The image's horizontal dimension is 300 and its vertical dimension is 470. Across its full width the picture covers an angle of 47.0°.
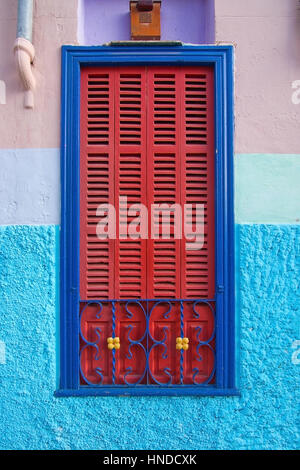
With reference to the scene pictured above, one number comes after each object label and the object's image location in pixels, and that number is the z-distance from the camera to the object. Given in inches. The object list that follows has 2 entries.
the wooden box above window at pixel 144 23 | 109.3
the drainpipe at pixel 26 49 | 97.0
